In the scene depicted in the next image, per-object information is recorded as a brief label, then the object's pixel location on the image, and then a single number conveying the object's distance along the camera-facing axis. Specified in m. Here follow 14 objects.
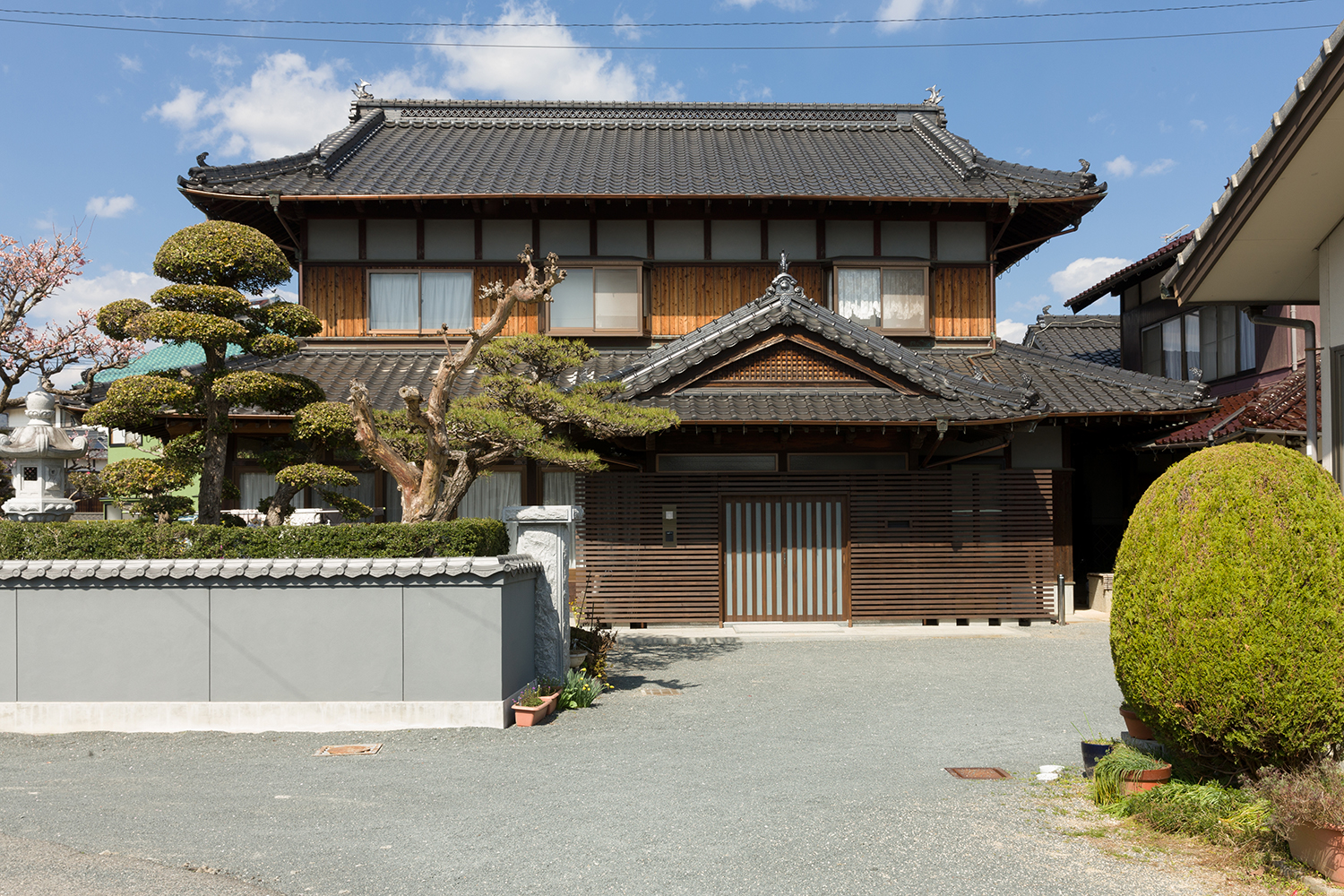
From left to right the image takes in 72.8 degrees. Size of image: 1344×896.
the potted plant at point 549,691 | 8.45
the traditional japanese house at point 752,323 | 14.05
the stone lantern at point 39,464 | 8.91
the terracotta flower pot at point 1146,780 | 5.39
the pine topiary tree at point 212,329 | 9.23
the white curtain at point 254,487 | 14.90
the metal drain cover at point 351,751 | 7.12
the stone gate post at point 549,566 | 9.09
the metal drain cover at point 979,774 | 6.37
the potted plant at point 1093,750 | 5.95
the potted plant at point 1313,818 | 4.16
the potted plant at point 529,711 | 7.98
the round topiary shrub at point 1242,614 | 4.64
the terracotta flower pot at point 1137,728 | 5.88
